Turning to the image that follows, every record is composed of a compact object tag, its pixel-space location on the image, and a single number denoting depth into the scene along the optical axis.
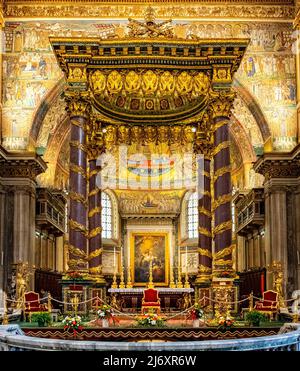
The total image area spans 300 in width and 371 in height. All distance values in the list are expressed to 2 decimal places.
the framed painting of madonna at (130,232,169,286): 35.59
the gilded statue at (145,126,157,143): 21.21
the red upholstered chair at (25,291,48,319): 17.78
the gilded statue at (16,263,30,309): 18.33
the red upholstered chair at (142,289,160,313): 18.39
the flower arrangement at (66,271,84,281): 16.91
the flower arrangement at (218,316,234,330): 14.22
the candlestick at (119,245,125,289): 32.89
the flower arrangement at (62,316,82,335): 13.74
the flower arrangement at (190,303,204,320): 15.98
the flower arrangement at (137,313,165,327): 14.58
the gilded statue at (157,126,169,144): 21.19
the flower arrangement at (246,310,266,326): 15.46
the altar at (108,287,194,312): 20.55
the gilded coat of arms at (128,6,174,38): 18.53
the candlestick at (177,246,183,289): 33.58
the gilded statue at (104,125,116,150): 21.39
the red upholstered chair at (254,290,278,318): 17.75
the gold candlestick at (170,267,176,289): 35.03
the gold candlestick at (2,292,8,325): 13.81
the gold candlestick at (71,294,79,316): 16.70
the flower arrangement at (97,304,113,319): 15.10
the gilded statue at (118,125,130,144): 21.17
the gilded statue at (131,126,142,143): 21.09
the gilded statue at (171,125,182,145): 21.38
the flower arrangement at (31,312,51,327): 15.33
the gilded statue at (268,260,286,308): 18.31
